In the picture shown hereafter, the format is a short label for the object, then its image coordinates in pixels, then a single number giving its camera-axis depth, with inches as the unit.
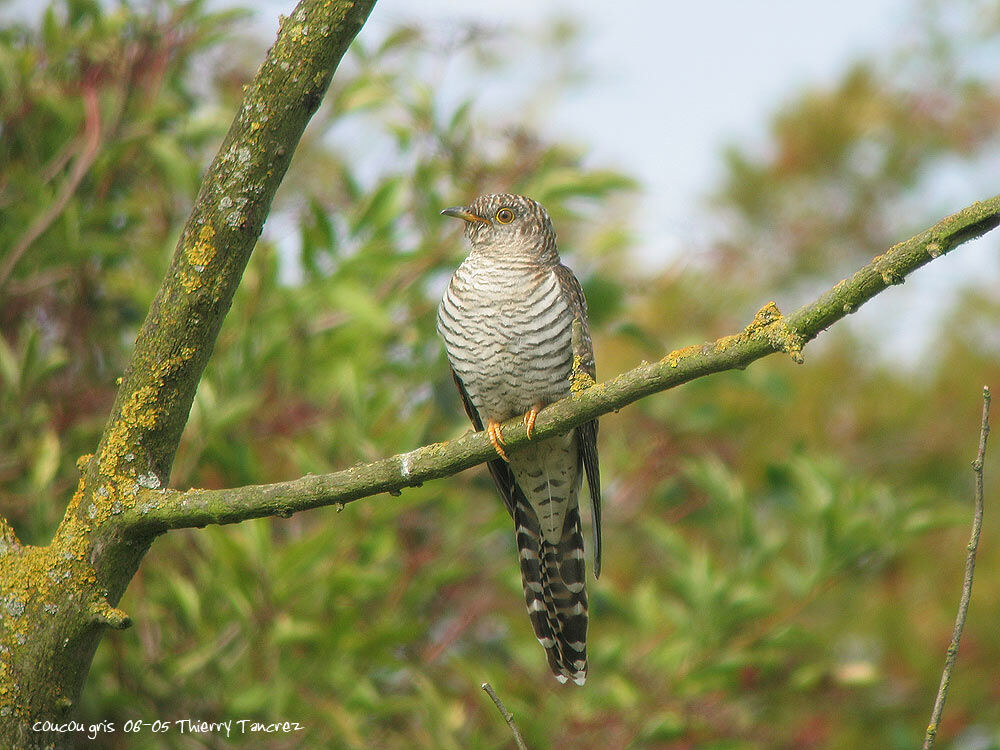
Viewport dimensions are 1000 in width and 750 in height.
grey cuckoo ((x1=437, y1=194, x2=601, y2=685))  454.9
